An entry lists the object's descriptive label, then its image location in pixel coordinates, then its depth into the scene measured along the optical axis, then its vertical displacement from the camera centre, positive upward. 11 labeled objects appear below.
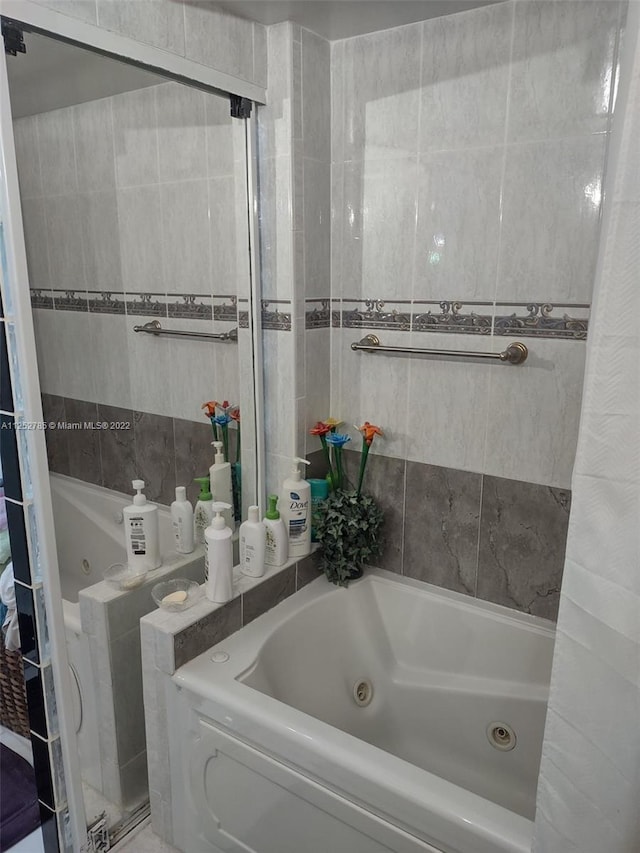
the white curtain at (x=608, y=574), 0.81 -0.40
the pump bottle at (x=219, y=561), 1.66 -0.75
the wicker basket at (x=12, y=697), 1.48 -0.99
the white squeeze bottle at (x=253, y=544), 1.81 -0.77
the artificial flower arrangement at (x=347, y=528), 1.99 -0.79
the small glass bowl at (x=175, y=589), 1.64 -0.85
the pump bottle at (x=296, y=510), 1.96 -0.72
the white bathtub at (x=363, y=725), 1.27 -1.12
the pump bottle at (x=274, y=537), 1.90 -0.78
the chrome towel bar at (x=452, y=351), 1.72 -0.21
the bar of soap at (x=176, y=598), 1.65 -0.84
